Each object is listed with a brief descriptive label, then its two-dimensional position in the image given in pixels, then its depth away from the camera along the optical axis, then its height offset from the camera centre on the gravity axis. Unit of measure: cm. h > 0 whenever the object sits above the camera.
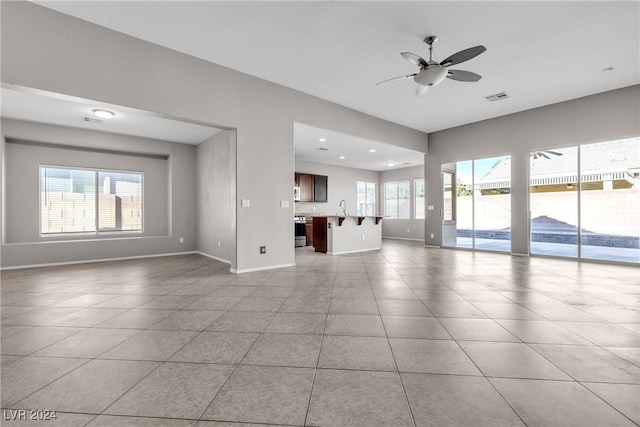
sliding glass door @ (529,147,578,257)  593 +26
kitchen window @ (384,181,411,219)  1144 +60
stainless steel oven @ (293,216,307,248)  897 -60
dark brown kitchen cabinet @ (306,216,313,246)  938 -62
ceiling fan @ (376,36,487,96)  329 +192
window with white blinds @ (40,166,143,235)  595 +32
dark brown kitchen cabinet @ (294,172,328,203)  965 +94
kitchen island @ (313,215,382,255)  701 -57
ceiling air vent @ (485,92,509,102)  548 +240
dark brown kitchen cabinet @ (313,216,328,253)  722 -56
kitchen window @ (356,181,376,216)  1189 +71
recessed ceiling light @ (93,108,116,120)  481 +182
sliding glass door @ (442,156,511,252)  691 +24
